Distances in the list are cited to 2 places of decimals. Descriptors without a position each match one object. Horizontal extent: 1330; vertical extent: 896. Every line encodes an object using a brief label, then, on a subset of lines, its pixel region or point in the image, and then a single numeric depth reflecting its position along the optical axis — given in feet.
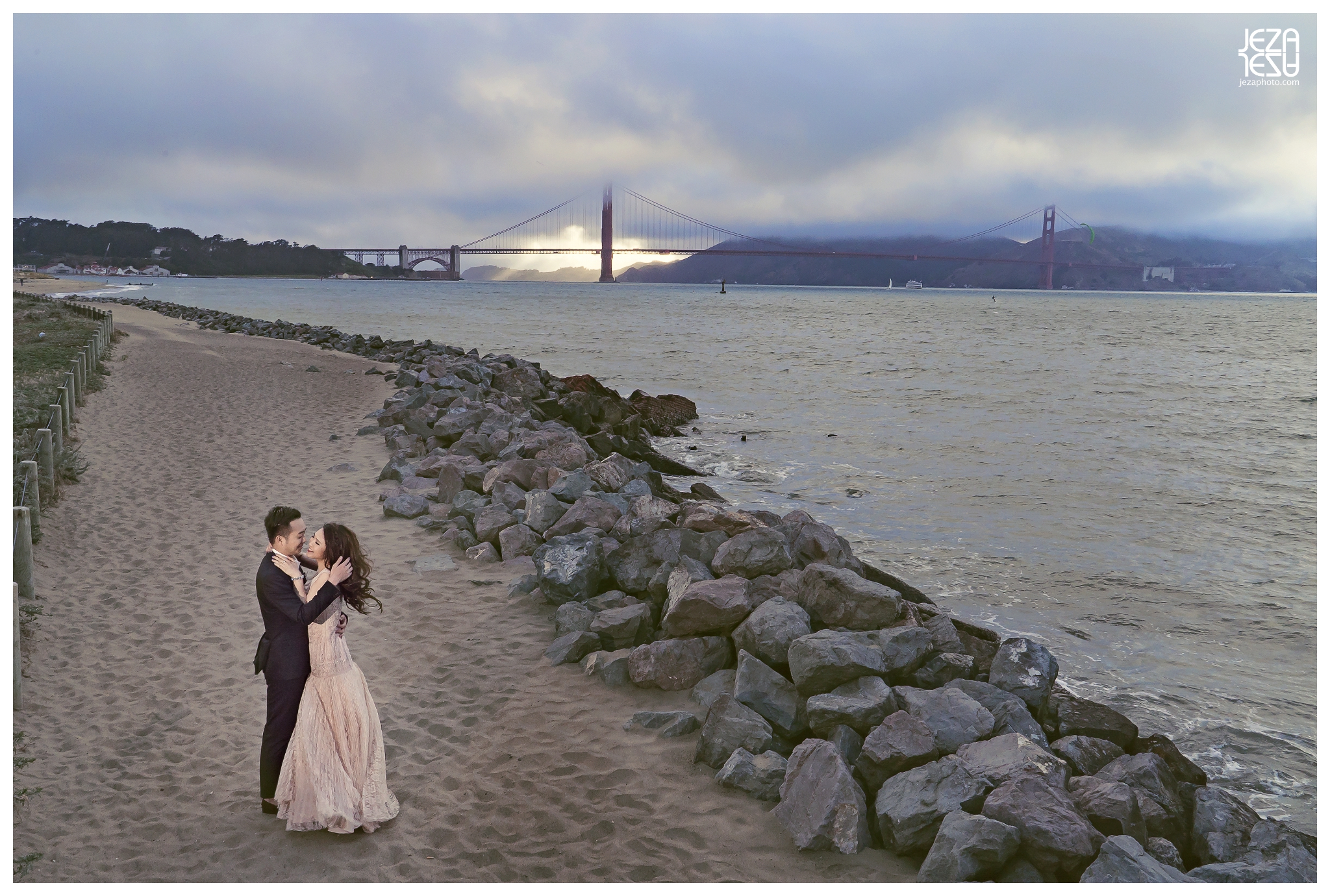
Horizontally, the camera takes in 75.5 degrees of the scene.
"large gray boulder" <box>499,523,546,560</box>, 27.14
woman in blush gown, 13.20
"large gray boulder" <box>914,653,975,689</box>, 17.87
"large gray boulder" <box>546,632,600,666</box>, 20.20
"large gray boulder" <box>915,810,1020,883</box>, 12.54
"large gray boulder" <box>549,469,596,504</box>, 30.14
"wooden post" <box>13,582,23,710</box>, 17.38
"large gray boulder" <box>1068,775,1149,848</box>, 13.84
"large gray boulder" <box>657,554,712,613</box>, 20.58
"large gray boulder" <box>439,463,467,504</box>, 33.30
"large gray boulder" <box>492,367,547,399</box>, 62.69
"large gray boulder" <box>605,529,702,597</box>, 23.08
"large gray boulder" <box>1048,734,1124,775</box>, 16.24
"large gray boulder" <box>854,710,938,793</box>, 14.57
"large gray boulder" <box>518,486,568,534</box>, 28.02
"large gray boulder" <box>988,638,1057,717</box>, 17.98
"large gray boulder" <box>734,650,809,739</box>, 16.43
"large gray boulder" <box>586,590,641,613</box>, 22.29
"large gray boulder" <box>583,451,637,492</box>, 32.55
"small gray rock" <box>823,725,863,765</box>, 15.17
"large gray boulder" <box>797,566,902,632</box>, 19.51
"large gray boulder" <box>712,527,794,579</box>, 21.75
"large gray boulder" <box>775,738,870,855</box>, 13.58
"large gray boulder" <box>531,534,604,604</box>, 23.21
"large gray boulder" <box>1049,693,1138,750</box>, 17.35
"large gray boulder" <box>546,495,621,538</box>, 26.76
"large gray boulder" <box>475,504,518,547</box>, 28.14
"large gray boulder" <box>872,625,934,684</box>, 17.69
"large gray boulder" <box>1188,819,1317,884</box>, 12.98
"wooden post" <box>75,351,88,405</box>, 52.89
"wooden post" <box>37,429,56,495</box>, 31.76
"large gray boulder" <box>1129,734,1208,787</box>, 16.90
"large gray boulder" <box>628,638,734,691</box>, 18.79
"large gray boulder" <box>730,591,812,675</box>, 17.98
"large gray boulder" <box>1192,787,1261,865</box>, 14.29
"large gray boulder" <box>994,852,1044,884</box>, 12.74
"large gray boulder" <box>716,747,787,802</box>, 14.87
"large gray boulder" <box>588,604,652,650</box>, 20.43
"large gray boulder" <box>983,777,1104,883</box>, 12.56
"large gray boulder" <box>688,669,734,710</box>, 17.98
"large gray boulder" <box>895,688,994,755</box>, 15.43
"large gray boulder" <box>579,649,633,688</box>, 19.13
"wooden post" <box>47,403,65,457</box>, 35.91
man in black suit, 12.68
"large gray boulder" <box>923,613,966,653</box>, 19.16
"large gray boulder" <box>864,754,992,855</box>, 13.34
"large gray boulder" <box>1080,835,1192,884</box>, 12.09
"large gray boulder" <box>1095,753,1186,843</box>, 14.74
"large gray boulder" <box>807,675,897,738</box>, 15.75
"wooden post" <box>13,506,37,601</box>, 22.09
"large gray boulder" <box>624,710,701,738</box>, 16.92
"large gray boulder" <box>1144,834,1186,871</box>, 13.88
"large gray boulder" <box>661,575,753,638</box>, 19.35
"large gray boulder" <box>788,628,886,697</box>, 16.63
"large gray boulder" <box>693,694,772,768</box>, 15.79
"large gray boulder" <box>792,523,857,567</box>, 23.36
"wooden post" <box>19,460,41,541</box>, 27.25
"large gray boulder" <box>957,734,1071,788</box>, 13.99
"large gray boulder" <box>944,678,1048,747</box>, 16.33
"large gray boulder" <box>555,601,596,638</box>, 21.39
